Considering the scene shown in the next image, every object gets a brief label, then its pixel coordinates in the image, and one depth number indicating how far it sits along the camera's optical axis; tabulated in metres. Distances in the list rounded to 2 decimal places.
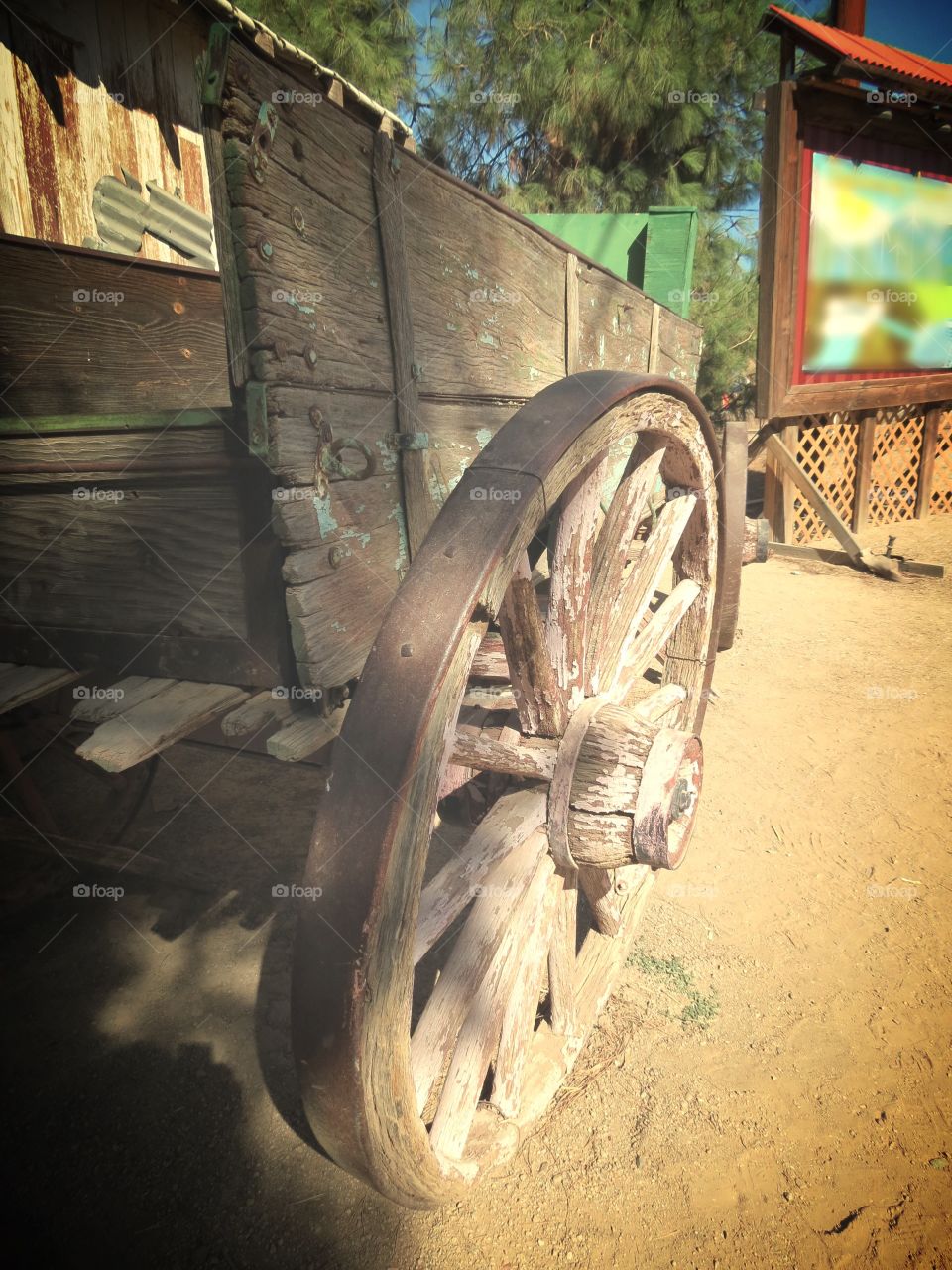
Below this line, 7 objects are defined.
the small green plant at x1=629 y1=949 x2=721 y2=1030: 1.73
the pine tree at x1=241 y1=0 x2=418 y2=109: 5.45
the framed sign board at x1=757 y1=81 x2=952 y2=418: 5.48
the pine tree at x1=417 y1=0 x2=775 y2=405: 7.44
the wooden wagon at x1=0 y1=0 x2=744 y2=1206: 0.91
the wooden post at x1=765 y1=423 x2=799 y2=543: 5.96
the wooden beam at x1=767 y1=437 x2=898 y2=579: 5.18
